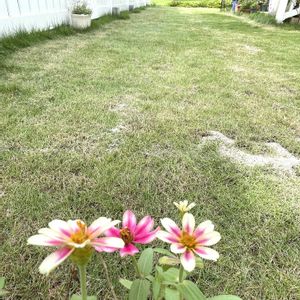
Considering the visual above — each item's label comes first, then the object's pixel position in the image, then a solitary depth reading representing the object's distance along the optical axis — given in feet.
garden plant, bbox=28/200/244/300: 1.53
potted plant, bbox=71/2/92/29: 19.24
